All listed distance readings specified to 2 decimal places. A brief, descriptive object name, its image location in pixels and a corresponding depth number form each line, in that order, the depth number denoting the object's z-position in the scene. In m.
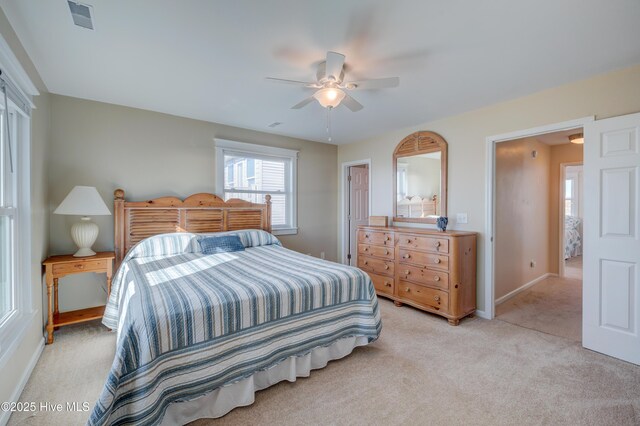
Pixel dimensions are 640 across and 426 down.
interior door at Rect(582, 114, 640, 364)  2.35
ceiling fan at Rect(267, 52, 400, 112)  2.08
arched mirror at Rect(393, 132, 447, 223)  3.85
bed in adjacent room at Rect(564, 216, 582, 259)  6.55
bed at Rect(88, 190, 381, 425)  1.48
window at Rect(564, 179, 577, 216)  7.04
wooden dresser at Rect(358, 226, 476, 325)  3.18
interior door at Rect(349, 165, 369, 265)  5.54
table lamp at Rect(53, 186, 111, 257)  2.83
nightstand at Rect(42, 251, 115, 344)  2.66
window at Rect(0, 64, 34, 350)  1.91
